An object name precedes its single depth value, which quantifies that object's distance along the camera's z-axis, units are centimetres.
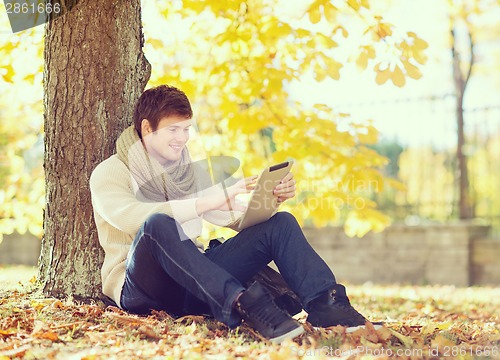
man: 293
